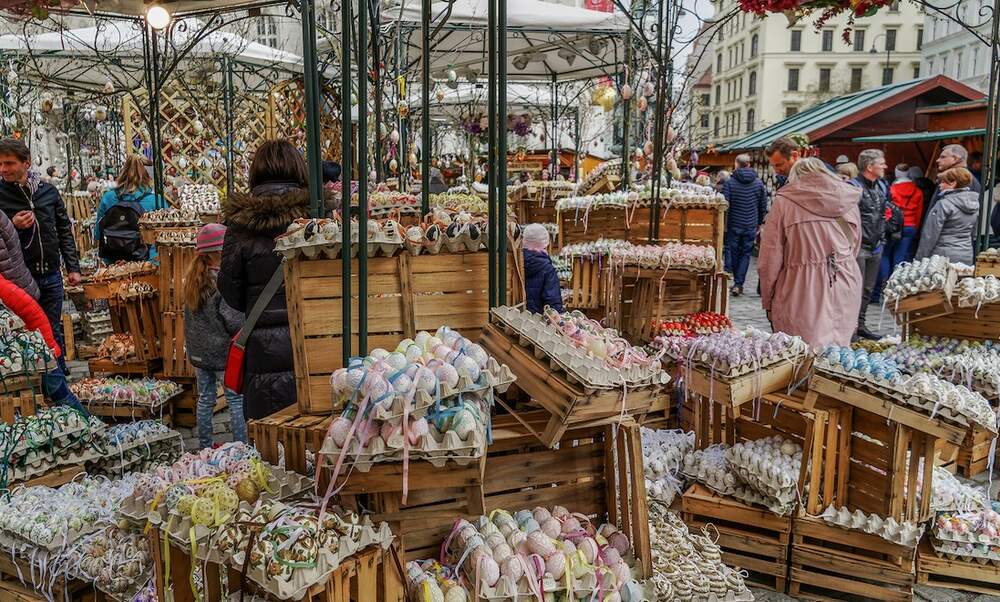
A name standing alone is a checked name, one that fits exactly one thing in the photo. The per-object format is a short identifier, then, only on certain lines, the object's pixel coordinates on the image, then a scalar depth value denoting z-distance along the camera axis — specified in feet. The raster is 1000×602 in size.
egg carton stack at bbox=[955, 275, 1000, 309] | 14.21
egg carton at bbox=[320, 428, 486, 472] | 5.44
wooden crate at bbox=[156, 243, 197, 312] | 16.22
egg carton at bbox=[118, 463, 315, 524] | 6.26
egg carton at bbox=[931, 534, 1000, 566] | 9.98
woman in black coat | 9.36
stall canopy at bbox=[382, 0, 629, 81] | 25.46
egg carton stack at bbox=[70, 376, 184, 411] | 15.64
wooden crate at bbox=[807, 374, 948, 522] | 9.45
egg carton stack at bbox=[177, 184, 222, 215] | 21.93
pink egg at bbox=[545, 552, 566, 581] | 6.38
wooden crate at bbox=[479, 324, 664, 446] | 6.16
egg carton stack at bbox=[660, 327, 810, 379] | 10.34
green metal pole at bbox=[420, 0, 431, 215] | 8.47
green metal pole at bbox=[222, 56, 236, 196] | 23.93
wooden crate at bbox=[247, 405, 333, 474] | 6.94
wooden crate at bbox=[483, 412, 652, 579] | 7.07
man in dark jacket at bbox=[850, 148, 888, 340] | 20.47
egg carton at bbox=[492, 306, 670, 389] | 6.24
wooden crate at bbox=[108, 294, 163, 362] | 17.11
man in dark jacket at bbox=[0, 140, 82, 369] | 15.05
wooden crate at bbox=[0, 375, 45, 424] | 11.00
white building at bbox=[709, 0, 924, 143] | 142.20
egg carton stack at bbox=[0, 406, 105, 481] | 9.90
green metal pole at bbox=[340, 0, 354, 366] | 6.35
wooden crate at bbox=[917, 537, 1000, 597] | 10.01
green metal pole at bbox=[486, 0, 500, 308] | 7.21
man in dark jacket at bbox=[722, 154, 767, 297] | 30.07
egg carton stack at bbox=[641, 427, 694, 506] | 10.95
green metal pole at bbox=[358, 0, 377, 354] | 6.27
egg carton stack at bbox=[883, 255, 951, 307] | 14.69
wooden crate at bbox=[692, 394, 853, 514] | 9.96
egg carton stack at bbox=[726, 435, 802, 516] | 10.06
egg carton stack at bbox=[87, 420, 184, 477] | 11.20
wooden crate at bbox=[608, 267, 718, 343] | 16.65
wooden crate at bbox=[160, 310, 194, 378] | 16.48
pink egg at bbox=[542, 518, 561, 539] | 6.88
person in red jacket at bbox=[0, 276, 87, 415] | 10.49
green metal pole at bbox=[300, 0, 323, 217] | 7.74
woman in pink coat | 13.80
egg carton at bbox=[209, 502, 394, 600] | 5.08
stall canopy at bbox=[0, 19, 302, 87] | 28.27
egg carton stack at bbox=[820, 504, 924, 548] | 9.44
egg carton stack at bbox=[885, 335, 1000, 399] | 13.69
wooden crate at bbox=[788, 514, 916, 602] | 9.62
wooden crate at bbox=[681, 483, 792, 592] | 10.12
